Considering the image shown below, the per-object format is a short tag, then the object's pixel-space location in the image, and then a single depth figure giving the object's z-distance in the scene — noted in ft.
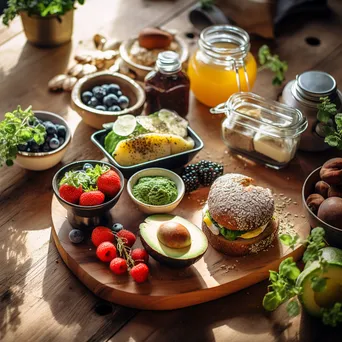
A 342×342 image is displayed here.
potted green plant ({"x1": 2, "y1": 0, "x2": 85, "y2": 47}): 8.43
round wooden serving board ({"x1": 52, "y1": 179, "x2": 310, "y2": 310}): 6.00
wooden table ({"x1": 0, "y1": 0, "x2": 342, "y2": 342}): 5.82
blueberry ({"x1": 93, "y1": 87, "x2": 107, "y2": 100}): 7.83
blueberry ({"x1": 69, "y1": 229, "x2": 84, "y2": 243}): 6.39
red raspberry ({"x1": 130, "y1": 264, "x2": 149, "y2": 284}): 6.00
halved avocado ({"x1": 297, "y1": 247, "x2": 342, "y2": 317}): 5.71
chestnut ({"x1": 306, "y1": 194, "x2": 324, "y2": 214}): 6.49
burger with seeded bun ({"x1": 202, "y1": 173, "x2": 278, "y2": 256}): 6.20
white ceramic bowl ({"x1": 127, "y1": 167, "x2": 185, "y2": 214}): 6.53
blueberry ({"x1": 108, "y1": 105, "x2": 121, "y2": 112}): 7.73
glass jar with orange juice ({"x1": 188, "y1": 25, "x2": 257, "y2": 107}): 7.96
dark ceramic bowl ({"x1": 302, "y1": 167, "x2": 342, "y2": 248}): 6.14
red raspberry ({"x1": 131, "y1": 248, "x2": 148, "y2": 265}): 6.16
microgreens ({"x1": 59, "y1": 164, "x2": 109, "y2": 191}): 6.31
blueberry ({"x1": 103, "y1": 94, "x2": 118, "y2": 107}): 7.76
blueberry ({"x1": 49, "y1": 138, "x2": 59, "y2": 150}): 7.14
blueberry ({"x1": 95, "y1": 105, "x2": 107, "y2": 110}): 7.72
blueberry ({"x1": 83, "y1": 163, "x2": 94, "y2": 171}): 6.65
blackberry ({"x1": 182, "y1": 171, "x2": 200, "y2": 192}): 7.03
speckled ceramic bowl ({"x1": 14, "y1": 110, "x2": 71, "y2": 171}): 7.07
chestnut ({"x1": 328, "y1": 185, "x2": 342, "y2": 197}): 6.50
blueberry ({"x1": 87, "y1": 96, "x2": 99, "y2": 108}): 7.78
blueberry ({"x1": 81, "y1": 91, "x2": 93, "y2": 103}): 7.84
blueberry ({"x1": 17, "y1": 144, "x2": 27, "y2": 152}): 7.09
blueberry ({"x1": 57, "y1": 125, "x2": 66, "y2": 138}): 7.33
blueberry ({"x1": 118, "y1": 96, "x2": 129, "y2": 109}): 7.80
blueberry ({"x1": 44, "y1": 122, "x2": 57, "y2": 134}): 7.23
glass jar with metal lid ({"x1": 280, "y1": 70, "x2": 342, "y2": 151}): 7.43
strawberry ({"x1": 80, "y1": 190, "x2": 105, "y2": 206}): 6.25
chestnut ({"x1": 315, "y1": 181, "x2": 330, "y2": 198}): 6.63
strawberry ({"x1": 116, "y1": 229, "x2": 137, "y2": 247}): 6.25
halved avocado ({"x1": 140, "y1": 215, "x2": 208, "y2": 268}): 6.00
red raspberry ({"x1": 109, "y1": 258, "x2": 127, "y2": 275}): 6.03
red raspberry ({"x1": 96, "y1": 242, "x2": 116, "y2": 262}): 6.12
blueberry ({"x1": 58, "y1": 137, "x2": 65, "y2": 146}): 7.27
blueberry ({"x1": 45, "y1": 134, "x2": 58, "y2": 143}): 7.19
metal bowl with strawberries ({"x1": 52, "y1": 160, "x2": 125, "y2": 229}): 6.27
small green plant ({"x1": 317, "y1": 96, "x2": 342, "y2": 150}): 6.55
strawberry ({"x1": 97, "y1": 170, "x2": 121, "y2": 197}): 6.34
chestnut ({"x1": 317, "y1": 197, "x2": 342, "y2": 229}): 6.18
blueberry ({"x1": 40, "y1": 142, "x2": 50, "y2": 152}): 7.18
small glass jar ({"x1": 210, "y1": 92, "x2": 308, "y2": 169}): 7.25
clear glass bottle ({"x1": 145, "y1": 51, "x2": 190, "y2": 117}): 7.66
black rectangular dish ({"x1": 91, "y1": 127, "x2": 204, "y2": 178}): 6.98
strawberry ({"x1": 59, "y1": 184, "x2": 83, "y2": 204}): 6.28
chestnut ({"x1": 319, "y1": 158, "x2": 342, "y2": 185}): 6.51
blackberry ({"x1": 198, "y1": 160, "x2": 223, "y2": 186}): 7.11
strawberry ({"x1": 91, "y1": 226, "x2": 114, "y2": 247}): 6.28
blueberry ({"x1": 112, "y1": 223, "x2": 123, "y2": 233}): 6.43
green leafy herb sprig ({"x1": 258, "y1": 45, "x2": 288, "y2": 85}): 8.36
